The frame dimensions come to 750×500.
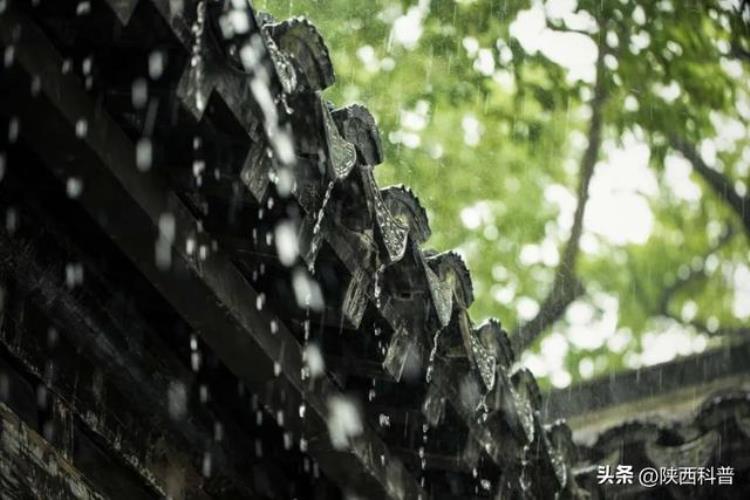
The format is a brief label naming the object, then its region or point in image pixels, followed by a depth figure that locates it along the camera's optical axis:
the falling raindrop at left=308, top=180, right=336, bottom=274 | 4.59
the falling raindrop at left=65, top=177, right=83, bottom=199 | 4.18
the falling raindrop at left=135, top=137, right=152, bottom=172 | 4.26
